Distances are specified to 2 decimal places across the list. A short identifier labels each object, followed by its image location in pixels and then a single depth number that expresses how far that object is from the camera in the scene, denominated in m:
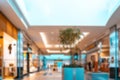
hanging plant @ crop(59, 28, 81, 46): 6.05
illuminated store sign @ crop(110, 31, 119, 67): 9.97
